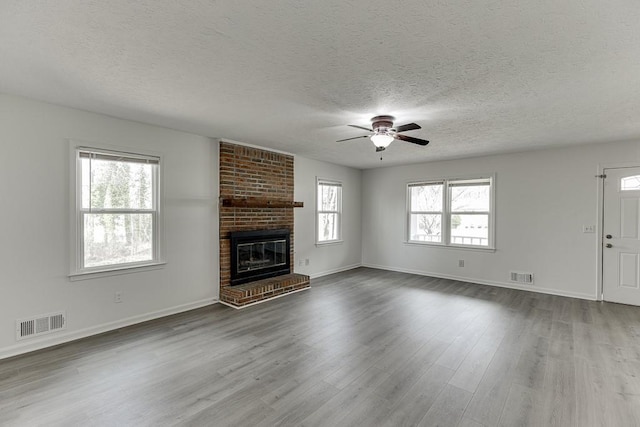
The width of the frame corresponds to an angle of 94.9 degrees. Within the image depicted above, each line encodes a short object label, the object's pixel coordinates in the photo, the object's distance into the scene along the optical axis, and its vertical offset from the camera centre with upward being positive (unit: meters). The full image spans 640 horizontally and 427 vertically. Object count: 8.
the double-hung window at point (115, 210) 3.37 +0.00
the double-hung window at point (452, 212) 5.86 +0.02
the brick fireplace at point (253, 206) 4.64 +0.10
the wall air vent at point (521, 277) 5.34 -1.16
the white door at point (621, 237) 4.50 -0.34
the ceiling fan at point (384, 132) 3.30 +0.91
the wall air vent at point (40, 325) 2.96 -1.20
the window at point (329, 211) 6.59 +0.02
